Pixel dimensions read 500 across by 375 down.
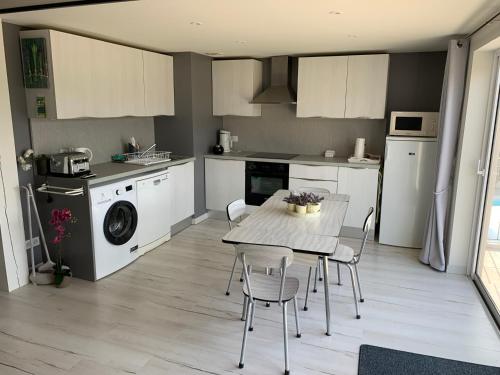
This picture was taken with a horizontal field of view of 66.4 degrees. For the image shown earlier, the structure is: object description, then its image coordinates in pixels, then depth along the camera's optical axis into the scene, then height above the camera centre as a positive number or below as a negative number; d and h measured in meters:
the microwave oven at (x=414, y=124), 4.24 -0.09
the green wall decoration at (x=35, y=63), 3.24 +0.42
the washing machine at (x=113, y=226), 3.46 -1.08
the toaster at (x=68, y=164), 3.41 -0.45
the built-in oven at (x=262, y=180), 5.09 -0.87
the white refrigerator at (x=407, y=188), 4.23 -0.81
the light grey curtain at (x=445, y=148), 3.58 -0.31
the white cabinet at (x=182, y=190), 4.76 -0.97
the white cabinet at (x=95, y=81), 3.31 +0.33
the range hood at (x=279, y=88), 5.12 +0.36
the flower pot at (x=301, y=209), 3.07 -0.75
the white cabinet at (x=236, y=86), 5.28 +0.40
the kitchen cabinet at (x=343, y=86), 4.64 +0.36
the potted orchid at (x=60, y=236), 3.33 -1.09
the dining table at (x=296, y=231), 2.44 -0.81
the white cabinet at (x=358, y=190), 4.63 -0.90
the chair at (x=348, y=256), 2.95 -1.09
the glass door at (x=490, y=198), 3.37 -0.76
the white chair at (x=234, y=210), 3.29 -0.84
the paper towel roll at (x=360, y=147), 4.83 -0.39
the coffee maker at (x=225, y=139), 5.61 -0.36
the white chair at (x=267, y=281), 2.25 -1.10
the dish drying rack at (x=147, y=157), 4.38 -0.53
